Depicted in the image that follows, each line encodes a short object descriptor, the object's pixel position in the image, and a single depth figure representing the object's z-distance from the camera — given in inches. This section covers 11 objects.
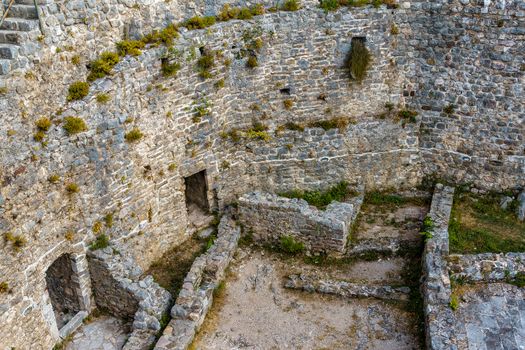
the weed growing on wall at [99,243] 501.0
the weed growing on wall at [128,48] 487.8
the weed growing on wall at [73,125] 449.4
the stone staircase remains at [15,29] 402.9
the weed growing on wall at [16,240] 423.7
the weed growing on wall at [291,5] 578.5
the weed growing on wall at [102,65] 468.4
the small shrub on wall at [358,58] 601.9
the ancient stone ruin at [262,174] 450.9
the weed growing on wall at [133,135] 502.5
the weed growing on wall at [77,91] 454.6
